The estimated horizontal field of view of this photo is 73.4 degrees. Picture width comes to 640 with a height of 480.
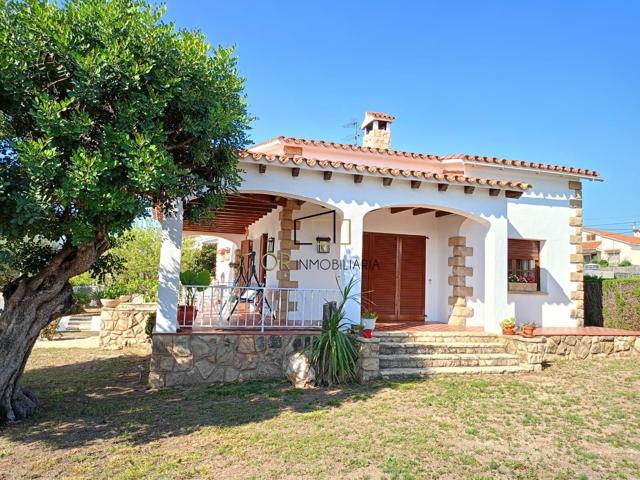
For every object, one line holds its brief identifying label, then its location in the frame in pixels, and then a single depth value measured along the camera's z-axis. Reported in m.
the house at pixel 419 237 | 8.22
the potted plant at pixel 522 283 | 11.16
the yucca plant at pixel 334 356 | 7.11
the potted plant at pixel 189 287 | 7.61
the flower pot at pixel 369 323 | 7.82
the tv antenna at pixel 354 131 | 20.14
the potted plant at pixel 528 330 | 8.38
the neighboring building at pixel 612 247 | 42.66
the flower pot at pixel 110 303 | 11.47
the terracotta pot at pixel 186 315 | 7.60
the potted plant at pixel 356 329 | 7.84
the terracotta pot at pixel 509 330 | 8.67
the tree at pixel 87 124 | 4.11
